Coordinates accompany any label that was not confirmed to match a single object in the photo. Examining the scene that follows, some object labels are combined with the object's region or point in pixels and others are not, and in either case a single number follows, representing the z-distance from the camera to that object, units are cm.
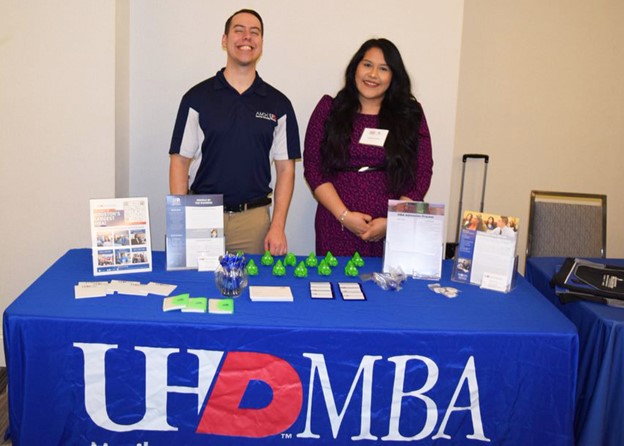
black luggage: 358
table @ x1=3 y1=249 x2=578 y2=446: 142
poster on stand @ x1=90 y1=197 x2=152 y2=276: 172
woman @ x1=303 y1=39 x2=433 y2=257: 227
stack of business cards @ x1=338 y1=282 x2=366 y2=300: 164
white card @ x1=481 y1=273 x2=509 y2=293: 175
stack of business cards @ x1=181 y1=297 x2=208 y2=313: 149
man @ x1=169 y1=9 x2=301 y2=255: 219
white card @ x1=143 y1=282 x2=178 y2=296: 161
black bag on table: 174
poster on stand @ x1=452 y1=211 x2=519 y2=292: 173
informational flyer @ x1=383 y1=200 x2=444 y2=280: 181
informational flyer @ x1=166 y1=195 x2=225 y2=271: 177
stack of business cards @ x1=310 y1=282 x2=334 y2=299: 164
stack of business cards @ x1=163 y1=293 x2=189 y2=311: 149
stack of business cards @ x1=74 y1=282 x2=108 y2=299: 156
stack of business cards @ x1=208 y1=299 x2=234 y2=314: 149
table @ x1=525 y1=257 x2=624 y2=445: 155
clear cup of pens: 160
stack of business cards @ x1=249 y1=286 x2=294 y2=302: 159
